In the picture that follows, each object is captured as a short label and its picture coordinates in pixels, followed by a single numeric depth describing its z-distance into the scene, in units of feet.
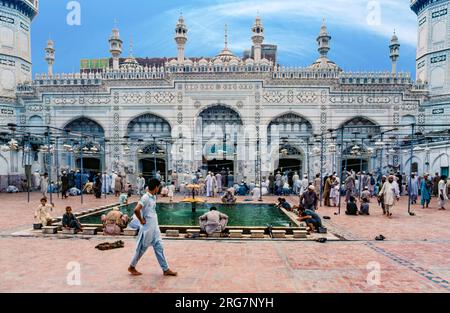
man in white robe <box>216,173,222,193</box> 61.02
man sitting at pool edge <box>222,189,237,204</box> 47.46
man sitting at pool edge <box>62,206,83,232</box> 27.21
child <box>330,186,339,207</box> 44.75
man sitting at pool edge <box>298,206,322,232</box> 28.19
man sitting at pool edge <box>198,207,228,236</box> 26.21
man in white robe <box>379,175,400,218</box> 36.42
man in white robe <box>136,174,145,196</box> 57.47
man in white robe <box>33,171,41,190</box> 72.08
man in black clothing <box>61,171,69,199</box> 52.50
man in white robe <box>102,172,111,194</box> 59.22
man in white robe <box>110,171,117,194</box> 59.55
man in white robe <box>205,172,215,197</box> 58.13
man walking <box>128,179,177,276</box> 16.17
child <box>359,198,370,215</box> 37.83
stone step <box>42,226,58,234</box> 26.84
